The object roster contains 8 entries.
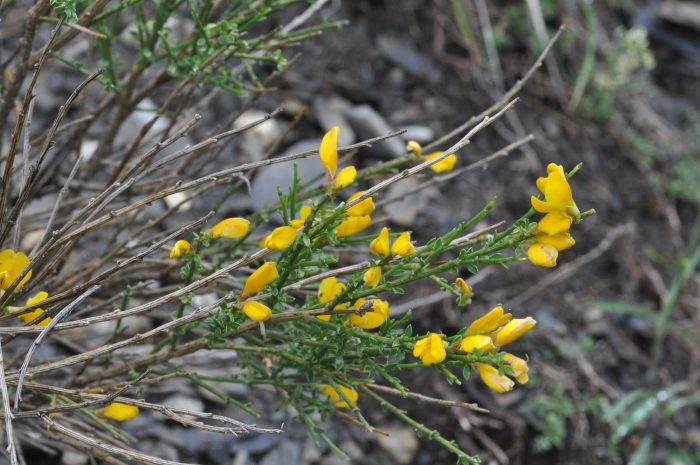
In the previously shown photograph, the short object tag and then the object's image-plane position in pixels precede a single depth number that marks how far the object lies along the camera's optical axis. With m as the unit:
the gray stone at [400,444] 1.34
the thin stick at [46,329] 1.04
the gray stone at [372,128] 1.64
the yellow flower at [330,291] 1.08
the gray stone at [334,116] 1.66
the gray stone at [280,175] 1.52
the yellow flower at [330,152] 1.08
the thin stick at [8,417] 1.02
